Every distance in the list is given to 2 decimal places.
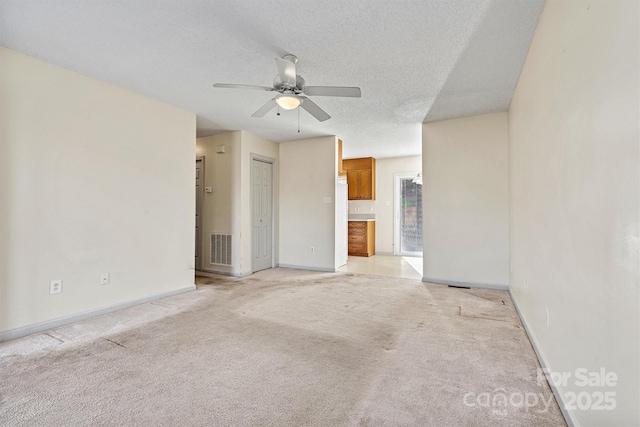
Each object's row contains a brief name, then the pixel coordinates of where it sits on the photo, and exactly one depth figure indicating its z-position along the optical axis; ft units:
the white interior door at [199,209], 17.42
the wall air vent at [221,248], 16.49
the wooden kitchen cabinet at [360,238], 23.34
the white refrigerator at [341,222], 18.02
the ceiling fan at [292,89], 7.78
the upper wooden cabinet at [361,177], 23.59
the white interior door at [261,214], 17.35
